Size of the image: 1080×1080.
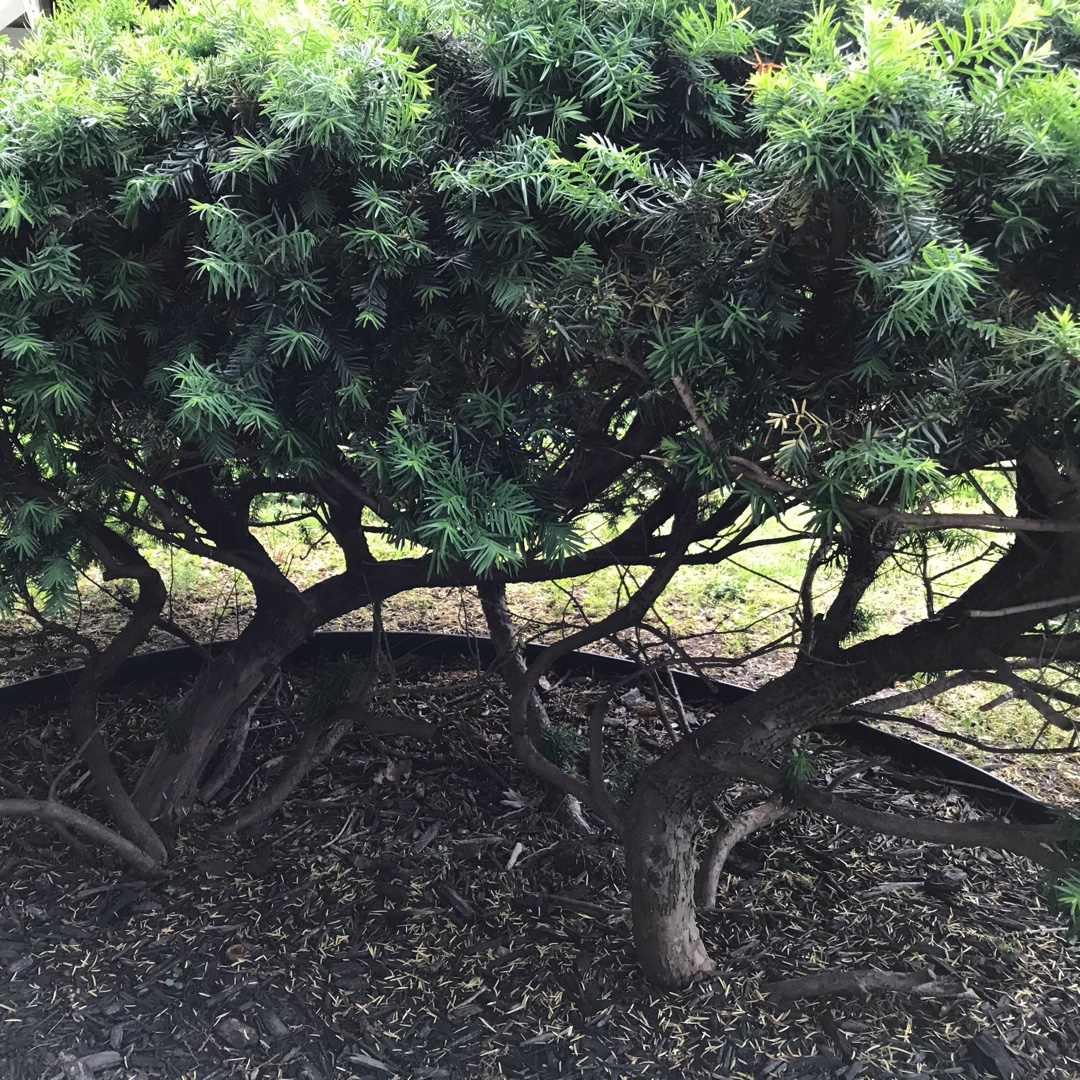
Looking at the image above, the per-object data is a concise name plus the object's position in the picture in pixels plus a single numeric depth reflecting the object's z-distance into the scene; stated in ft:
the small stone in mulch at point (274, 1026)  8.21
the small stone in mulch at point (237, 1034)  8.13
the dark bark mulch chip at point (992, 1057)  7.79
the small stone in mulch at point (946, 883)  10.07
